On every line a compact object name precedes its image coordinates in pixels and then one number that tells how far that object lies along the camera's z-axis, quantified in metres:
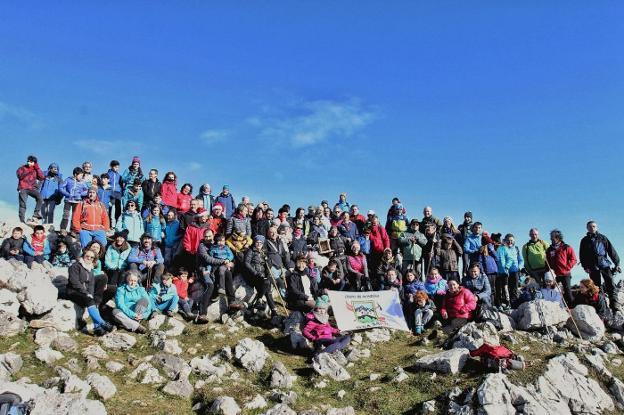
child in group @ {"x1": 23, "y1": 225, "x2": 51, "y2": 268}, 16.02
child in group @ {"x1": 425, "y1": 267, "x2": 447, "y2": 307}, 17.06
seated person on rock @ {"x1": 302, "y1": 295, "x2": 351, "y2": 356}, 13.86
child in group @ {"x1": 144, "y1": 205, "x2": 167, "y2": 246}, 17.59
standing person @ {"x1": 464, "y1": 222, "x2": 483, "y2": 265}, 19.55
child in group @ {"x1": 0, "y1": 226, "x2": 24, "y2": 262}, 15.69
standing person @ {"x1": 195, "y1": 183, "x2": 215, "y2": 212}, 20.53
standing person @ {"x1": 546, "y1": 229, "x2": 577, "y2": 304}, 18.42
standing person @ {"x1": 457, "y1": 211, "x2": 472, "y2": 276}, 19.62
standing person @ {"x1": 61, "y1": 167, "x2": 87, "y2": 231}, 19.31
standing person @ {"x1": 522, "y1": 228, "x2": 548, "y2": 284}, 18.98
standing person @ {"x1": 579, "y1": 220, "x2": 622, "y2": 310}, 18.33
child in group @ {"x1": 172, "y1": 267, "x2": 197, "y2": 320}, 15.20
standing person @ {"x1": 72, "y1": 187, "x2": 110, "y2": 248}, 16.64
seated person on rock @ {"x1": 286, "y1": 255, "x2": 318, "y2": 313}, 15.74
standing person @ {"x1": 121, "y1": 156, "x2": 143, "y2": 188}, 19.73
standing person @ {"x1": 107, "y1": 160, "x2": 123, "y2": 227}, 19.80
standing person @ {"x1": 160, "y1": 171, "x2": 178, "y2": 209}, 19.52
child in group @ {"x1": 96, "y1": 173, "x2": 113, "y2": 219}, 19.20
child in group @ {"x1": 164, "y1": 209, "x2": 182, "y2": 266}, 17.83
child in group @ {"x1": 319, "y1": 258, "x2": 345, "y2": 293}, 16.89
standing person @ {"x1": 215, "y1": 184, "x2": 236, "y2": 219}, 20.97
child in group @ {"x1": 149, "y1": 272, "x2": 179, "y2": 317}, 14.91
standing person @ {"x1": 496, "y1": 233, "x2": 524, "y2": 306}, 19.14
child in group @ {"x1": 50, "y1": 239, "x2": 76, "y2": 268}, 16.56
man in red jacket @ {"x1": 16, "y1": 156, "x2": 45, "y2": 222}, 19.55
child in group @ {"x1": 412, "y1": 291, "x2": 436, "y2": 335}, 16.08
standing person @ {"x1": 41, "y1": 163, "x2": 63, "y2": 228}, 19.86
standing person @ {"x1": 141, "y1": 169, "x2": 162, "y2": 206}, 19.50
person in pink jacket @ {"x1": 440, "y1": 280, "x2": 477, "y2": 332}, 16.12
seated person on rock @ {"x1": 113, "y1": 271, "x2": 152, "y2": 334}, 13.54
